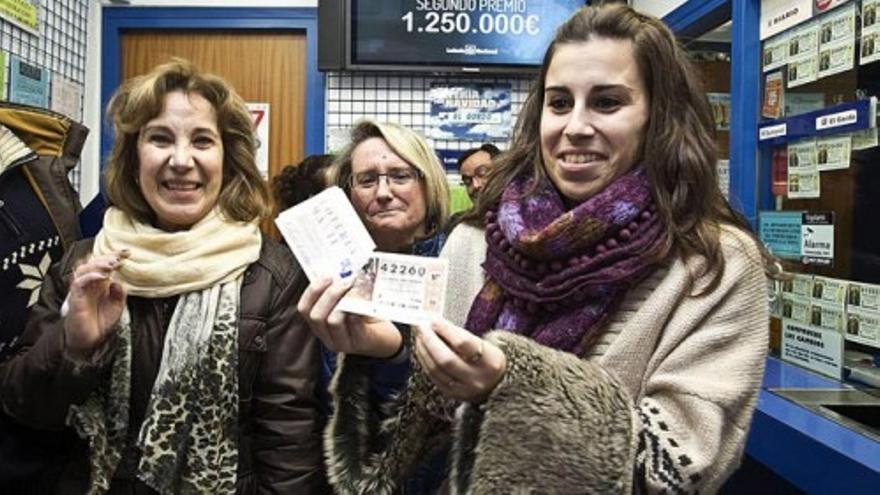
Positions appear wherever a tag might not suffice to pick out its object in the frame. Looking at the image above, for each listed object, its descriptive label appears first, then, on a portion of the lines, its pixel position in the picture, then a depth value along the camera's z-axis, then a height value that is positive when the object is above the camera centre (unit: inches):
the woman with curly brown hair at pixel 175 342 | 54.9 -7.7
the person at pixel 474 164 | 131.8 +13.4
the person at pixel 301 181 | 109.6 +8.2
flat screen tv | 146.3 +38.9
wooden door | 157.9 +35.4
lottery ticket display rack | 61.6 +3.7
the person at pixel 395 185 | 76.7 +5.4
